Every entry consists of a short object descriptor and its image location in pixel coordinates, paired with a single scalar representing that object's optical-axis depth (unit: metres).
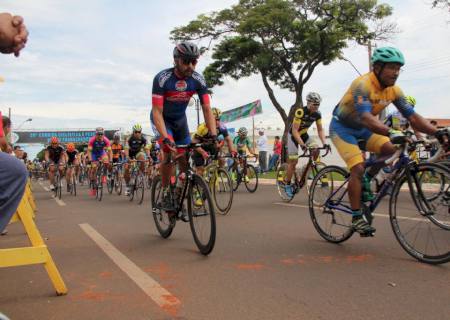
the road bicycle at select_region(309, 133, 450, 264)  4.23
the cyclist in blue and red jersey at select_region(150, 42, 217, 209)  5.41
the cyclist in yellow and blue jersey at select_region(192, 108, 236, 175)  8.20
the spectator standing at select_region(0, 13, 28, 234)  2.03
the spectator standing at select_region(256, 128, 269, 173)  23.27
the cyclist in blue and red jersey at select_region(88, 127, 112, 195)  14.01
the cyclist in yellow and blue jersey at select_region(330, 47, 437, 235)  4.46
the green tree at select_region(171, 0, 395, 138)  23.78
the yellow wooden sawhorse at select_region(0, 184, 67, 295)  3.32
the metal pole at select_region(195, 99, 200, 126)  40.12
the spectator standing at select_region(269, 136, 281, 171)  23.62
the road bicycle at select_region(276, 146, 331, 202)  8.94
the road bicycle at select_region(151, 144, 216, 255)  4.88
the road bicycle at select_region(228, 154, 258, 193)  12.82
